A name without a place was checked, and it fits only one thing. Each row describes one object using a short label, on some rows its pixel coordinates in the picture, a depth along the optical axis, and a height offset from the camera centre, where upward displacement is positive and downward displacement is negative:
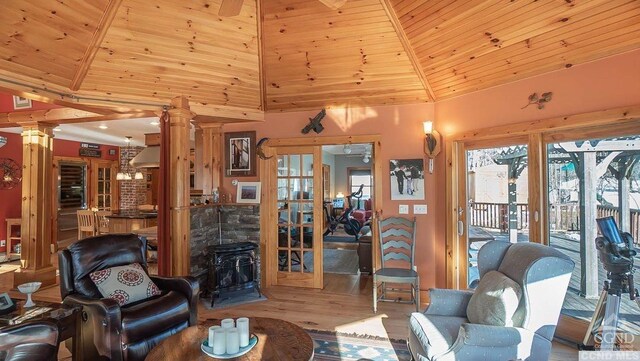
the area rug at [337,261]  4.81 -1.36
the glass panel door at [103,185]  8.22 +0.13
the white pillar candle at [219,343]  1.76 -0.85
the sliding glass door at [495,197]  3.31 -0.14
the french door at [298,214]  4.52 -0.38
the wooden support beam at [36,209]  4.55 -0.26
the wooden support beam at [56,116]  4.42 +1.05
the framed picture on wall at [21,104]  4.70 +1.28
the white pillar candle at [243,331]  1.84 -0.82
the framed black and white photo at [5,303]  2.36 -0.84
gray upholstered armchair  1.89 -0.84
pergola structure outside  2.63 +0.09
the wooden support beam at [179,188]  3.75 +0.01
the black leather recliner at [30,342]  1.48 -0.73
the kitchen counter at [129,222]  5.72 -0.58
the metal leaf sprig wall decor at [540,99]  2.94 +0.79
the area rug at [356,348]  2.67 -1.41
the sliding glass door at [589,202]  2.60 -0.17
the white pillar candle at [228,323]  1.84 -0.78
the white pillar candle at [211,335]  1.81 -0.83
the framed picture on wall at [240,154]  4.59 +0.49
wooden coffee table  1.78 -0.93
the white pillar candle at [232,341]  1.78 -0.85
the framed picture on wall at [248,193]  4.52 -0.07
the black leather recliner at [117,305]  2.27 -0.91
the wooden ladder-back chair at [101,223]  6.24 -0.65
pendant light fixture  7.78 +0.54
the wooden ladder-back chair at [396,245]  3.91 -0.73
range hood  6.23 +0.62
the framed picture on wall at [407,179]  4.07 +0.09
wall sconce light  3.90 +0.54
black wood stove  3.89 -0.99
